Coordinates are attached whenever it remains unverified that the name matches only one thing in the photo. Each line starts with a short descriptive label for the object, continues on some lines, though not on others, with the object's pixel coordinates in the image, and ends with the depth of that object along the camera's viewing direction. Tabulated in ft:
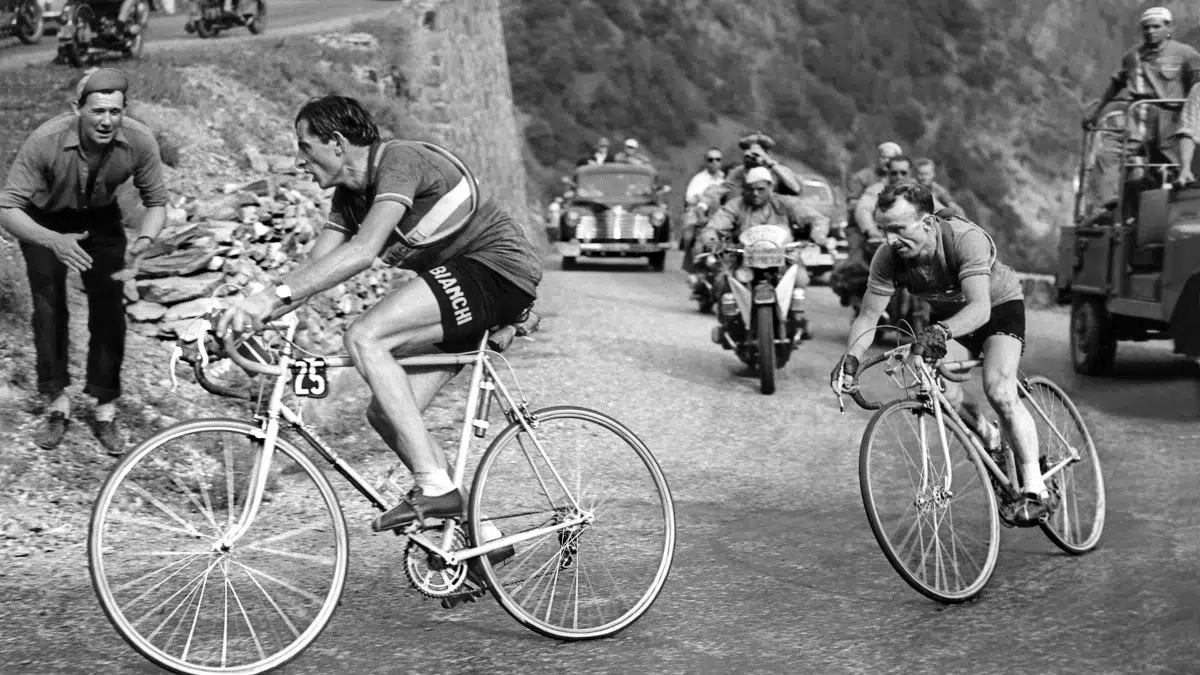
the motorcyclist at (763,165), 44.88
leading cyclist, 16.30
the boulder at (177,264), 30.27
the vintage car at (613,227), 88.63
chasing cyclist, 20.49
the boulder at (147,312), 30.42
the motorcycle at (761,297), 40.42
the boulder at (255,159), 50.52
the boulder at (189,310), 30.27
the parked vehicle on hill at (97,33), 46.65
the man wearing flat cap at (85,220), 24.61
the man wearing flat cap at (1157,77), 41.93
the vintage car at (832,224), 81.10
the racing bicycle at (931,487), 19.04
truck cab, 36.35
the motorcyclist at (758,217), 43.31
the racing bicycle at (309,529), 15.43
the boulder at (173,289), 30.32
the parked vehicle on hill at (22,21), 43.55
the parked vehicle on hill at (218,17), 56.75
